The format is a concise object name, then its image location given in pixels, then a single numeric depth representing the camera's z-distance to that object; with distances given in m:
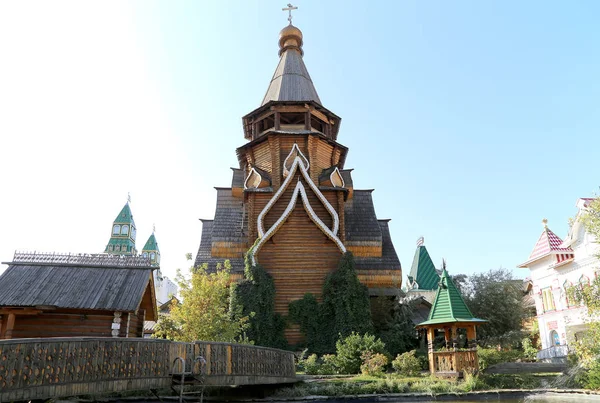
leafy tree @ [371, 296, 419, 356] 23.67
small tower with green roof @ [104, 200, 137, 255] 80.62
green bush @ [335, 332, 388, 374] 19.34
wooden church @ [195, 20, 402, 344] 25.45
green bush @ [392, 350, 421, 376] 18.03
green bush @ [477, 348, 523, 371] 18.88
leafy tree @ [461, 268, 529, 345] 28.56
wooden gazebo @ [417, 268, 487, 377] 16.64
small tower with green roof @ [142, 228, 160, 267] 94.56
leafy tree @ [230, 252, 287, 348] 23.14
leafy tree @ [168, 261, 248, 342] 16.95
